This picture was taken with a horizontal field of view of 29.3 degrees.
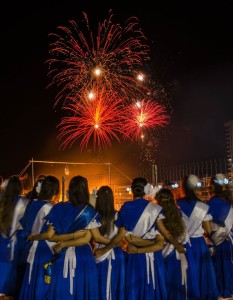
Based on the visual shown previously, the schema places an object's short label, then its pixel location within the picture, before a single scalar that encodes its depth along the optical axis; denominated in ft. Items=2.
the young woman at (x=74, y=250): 18.66
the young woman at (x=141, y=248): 19.85
